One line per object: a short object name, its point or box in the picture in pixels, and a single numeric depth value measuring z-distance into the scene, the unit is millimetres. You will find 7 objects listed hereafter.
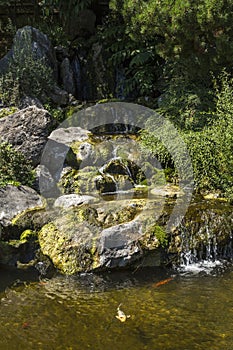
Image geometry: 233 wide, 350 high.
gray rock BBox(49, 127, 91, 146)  9466
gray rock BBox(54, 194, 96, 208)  7348
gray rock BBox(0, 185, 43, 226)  6901
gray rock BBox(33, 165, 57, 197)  8539
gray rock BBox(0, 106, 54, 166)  8820
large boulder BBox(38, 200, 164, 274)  5844
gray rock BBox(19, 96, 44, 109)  10789
